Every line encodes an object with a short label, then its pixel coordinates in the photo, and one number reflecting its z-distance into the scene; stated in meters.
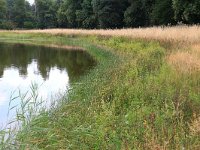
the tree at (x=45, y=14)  50.72
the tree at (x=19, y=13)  53.10
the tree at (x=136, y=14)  29.85
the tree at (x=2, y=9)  51.32
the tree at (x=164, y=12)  24.75
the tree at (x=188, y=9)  17.32
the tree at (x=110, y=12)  32.91
